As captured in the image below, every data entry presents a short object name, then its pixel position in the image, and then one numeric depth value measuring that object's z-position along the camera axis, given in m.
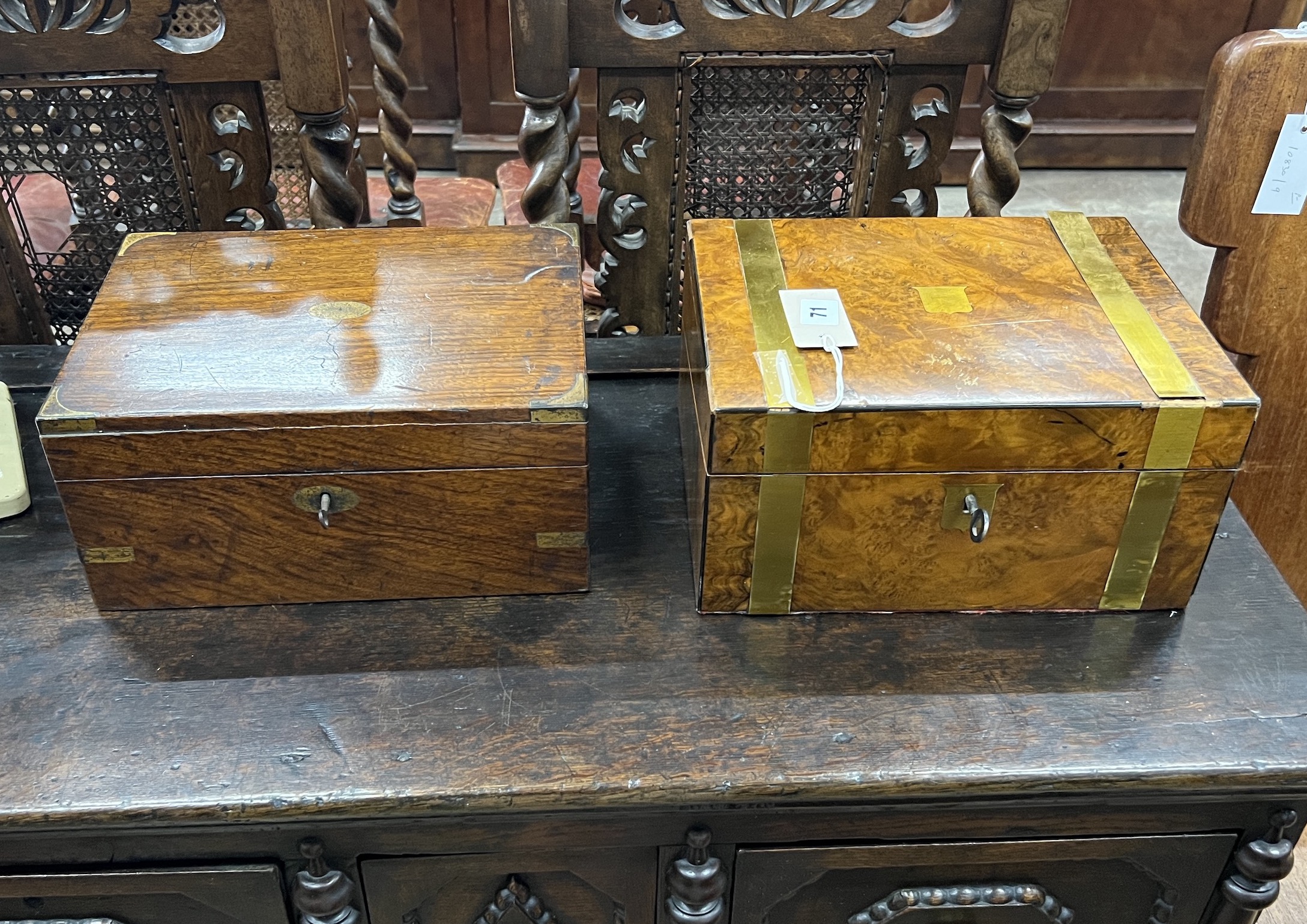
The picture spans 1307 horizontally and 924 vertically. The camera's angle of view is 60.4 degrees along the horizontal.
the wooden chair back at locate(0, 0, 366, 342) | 1.06
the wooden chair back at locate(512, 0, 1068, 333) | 1.09
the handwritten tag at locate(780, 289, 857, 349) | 0.88
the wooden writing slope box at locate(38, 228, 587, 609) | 0.84
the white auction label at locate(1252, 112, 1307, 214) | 1.07
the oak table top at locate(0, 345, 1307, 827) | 0.82
